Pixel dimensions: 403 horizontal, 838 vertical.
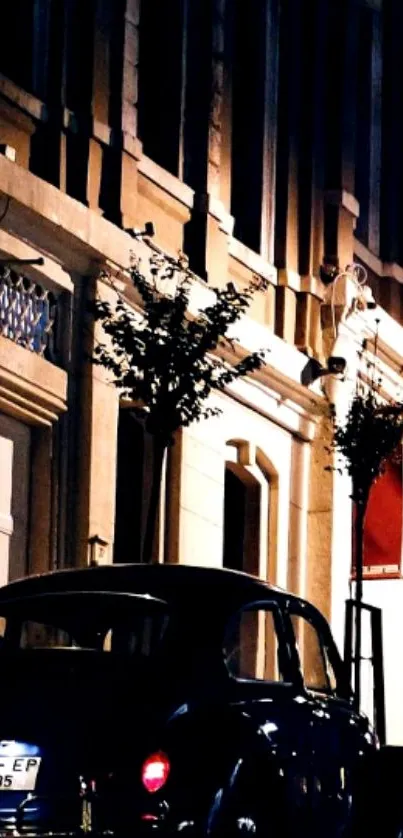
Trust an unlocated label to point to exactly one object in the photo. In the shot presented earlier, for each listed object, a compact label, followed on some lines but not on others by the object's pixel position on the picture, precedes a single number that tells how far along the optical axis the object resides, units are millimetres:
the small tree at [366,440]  24172
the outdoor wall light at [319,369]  27641
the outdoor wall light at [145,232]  22797
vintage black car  11117
